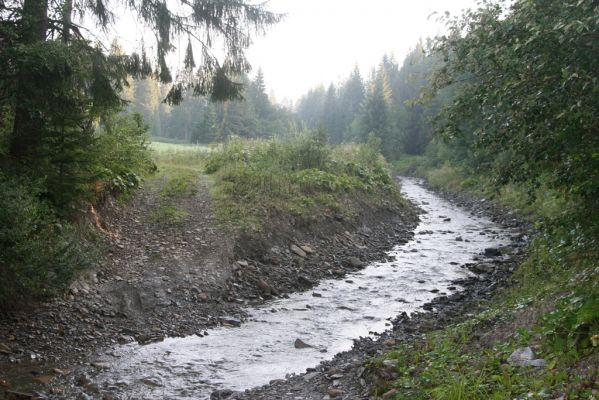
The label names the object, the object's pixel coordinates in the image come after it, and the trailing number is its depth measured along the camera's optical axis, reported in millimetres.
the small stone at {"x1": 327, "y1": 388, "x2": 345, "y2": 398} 5535
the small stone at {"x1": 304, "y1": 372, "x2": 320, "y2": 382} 6223
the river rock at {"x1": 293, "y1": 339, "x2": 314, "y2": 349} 7589
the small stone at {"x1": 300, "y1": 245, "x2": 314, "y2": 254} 12398
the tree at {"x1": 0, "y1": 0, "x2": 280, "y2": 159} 6691
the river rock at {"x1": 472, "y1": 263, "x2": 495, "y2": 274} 11727
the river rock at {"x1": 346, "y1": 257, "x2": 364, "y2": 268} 12570
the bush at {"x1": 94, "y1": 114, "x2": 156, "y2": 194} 9758
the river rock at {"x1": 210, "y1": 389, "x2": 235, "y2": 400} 5879
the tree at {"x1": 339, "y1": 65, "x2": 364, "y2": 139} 81312
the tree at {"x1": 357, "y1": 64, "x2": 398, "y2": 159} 57469
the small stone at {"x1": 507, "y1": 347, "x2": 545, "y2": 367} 4477
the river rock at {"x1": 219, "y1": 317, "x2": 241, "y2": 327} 8482
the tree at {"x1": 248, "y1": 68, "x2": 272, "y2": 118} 64288
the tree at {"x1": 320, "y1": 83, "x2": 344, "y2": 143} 82500
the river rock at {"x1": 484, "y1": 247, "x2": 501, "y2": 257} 13391
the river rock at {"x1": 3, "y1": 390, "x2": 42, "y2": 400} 5269
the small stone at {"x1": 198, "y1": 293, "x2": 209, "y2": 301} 9109
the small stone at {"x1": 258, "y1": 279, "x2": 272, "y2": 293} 10094
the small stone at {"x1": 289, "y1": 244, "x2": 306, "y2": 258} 12117
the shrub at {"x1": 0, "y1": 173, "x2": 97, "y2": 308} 5871
